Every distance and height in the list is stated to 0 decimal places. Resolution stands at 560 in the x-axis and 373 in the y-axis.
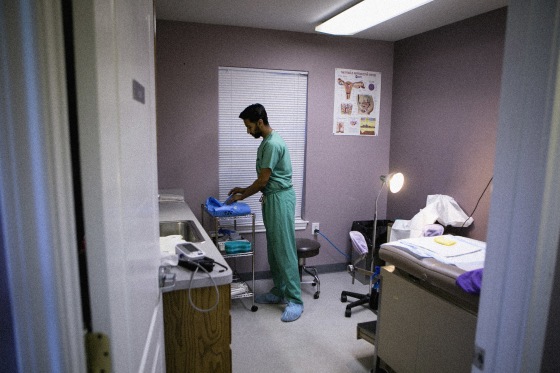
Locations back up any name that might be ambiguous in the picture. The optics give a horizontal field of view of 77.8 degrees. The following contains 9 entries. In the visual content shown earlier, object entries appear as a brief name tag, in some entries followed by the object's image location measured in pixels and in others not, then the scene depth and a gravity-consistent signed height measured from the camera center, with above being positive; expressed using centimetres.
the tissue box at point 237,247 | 283 -84
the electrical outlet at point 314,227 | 380 -90
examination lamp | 262 -26
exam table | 147 -80
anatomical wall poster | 369 +47
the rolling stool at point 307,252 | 317 -99
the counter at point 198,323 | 134 -71
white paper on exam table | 158 -51
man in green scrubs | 285 -47
